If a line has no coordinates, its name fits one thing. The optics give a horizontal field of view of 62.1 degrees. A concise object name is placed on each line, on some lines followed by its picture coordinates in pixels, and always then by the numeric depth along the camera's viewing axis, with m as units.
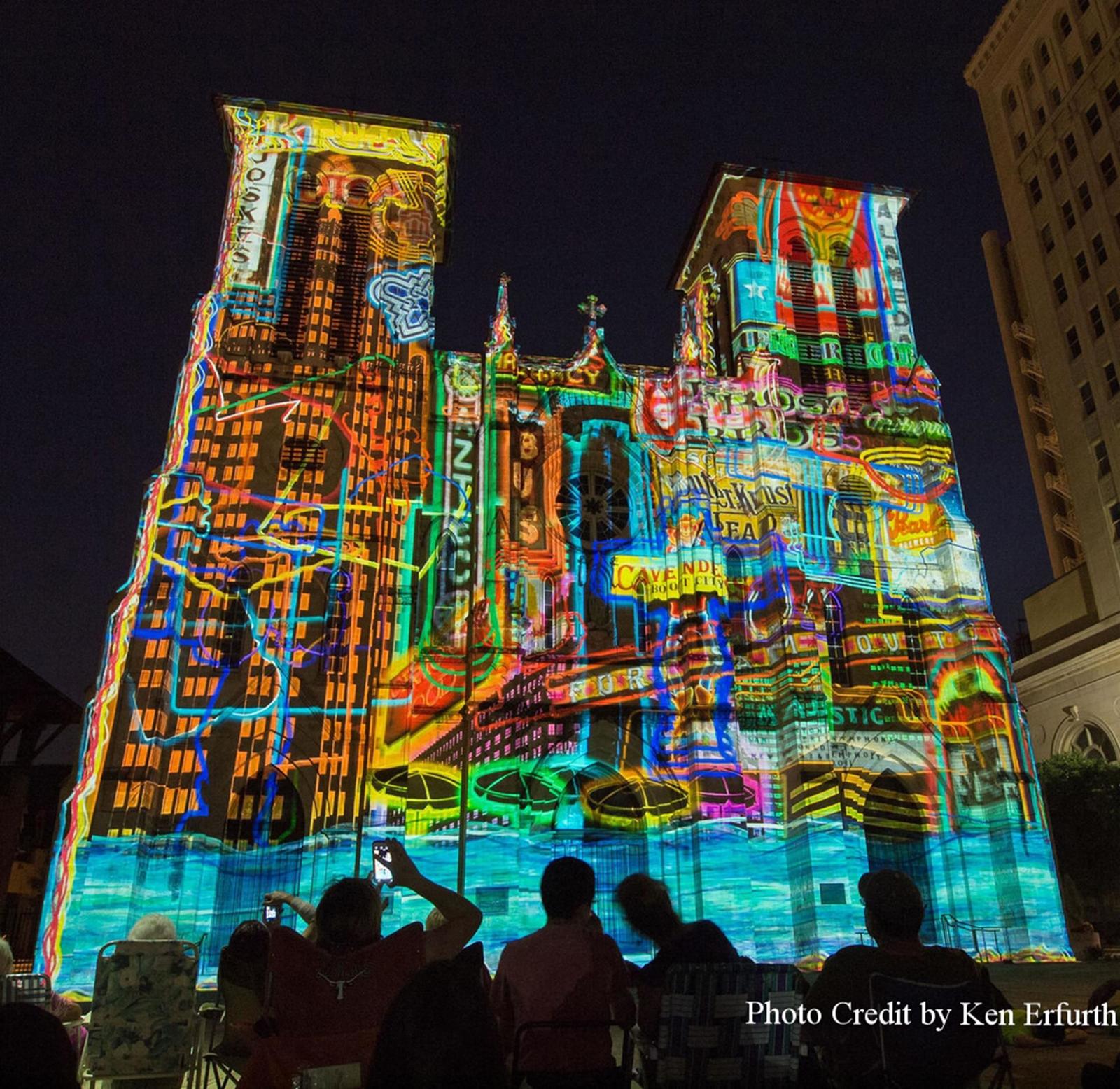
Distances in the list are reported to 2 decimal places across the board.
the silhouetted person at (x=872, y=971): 4.93
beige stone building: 42.06
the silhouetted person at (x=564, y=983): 5.27
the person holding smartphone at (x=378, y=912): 4.84
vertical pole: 21.52
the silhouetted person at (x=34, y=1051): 3.37
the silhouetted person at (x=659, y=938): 5.81
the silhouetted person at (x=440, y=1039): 3.85
